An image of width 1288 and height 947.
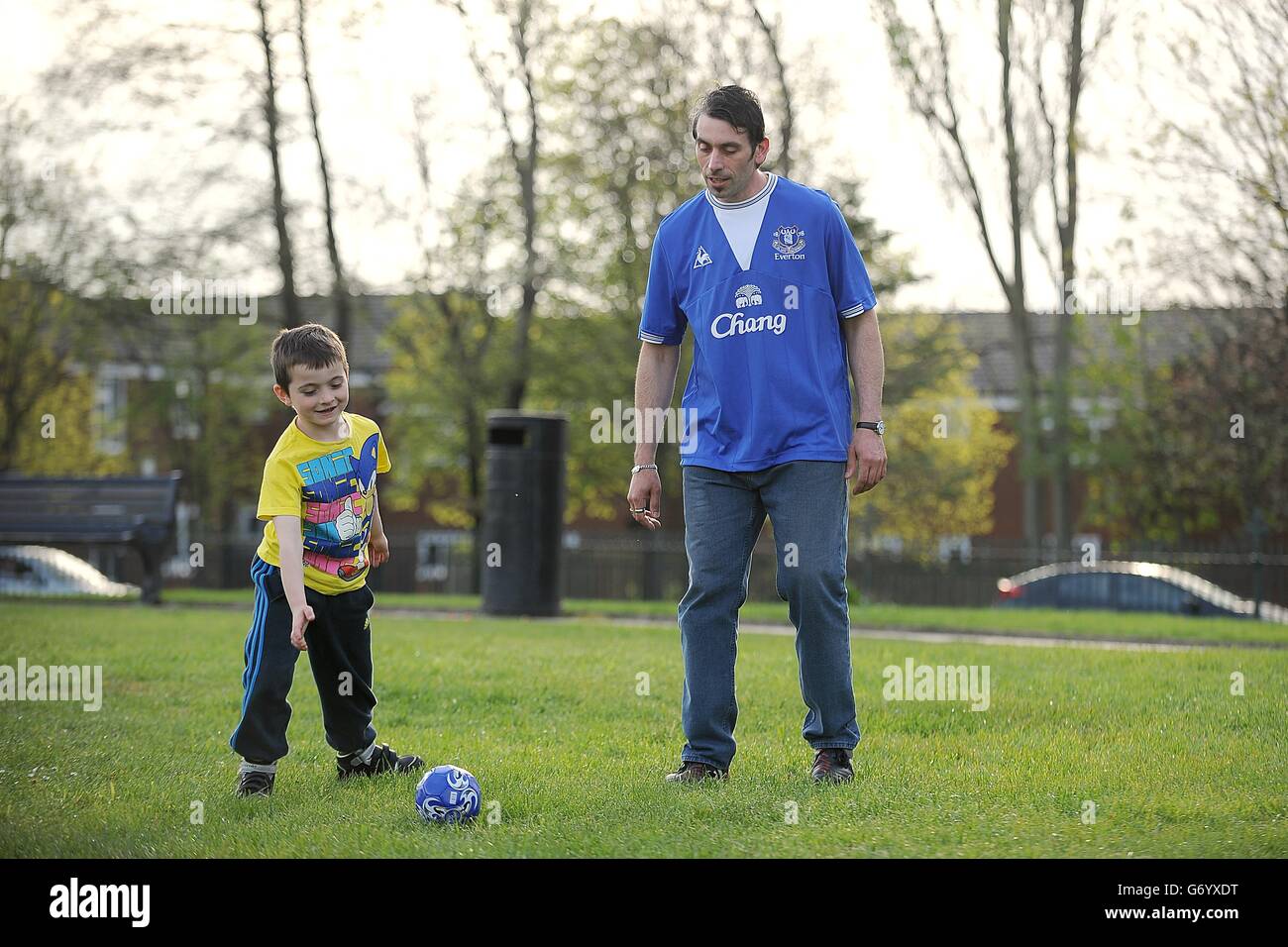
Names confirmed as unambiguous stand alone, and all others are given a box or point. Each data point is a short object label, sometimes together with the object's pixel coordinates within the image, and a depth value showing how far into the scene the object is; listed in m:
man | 4.93
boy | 4.98
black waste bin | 13.72
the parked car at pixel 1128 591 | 20.58
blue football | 4.50
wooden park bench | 15.94
